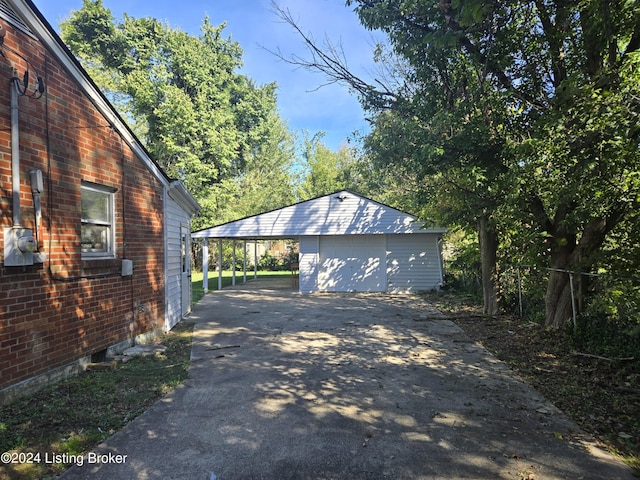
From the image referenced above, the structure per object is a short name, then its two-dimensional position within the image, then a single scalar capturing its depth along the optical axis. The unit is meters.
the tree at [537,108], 4.62
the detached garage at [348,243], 15.33
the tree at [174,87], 24.28
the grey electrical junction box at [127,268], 6.23
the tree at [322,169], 34.75
